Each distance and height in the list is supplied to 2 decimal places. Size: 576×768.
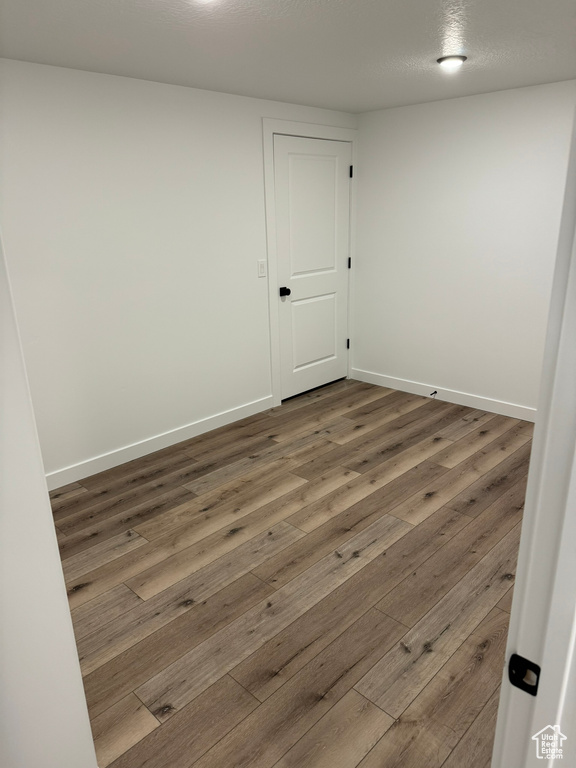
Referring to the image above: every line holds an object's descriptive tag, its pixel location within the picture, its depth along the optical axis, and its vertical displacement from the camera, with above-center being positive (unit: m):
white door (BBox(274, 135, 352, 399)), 4.30 -0.37
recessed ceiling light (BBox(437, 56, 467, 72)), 2.82 +0.75
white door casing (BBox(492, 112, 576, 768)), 0.67 -0.47
